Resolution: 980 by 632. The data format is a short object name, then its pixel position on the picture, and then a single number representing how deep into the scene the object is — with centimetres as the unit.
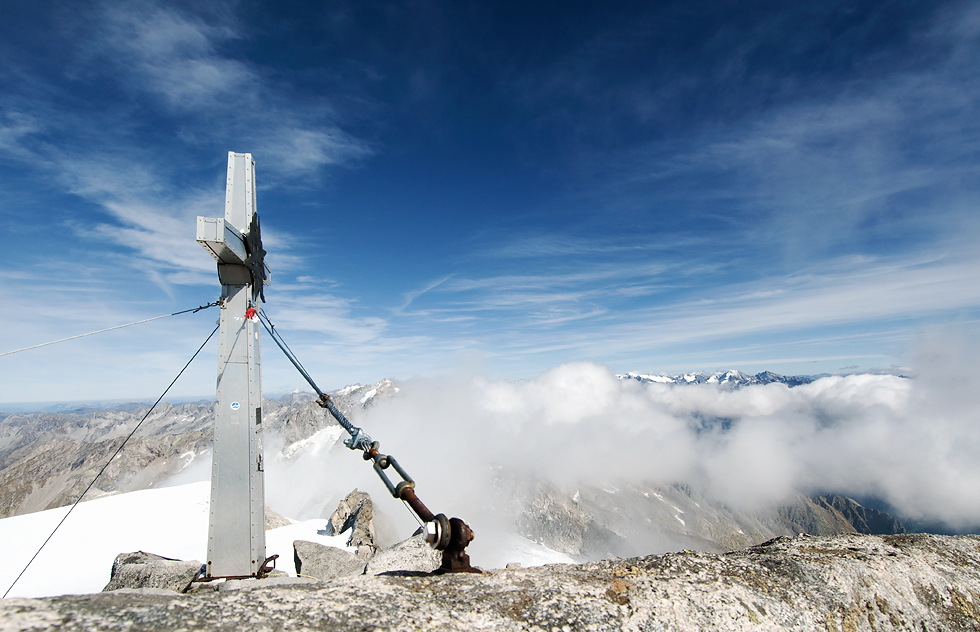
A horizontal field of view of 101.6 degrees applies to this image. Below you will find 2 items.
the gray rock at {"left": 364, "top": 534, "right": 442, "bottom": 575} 1251
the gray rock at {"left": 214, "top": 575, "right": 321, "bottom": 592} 762
